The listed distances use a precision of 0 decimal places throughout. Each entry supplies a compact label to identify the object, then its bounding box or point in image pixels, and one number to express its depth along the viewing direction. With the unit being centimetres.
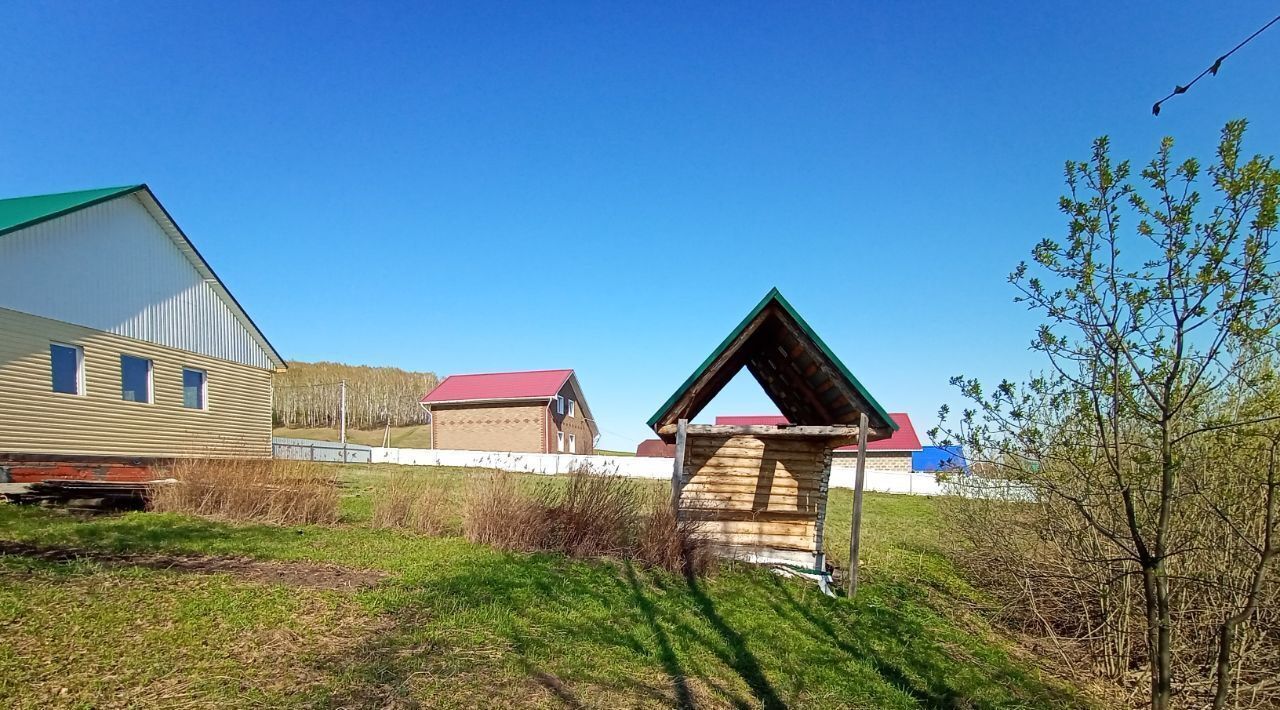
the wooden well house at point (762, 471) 927
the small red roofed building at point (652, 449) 5681
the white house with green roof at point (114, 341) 1267
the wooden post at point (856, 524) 837
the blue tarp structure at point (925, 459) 4356
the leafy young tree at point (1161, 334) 332
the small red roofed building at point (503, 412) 3947
